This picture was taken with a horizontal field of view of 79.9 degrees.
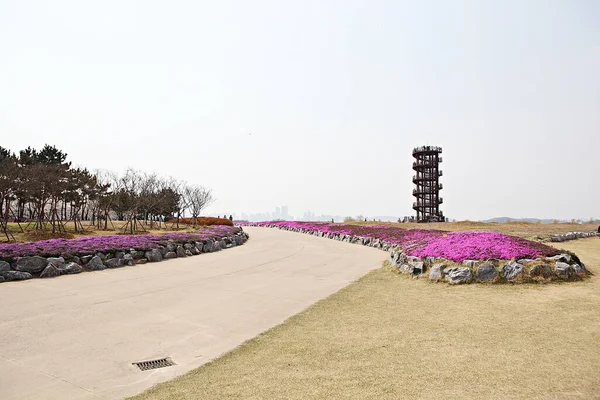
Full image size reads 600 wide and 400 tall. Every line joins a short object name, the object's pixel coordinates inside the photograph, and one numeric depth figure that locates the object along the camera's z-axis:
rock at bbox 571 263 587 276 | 10.95
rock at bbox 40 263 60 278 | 13.27
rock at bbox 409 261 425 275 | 12.77
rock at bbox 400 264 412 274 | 13.30
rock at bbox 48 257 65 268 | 13.81
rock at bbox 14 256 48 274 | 13.14
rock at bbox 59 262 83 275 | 13.98
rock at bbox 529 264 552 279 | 10.65
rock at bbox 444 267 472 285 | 11.03
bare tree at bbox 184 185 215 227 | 46.56
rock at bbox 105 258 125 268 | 15.84
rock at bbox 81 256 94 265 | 15.16
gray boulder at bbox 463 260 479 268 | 11.40
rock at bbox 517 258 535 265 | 11.16
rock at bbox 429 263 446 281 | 11.73
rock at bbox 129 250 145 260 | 17.29
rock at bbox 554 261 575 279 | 10.65
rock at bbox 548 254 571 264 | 11.30
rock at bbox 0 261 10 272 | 12.68
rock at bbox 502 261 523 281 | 10.67
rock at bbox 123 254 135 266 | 16.42
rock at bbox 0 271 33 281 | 12.66
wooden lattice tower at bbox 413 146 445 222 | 66.25
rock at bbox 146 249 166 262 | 17.77
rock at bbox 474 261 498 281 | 10.86
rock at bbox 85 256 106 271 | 15.03
